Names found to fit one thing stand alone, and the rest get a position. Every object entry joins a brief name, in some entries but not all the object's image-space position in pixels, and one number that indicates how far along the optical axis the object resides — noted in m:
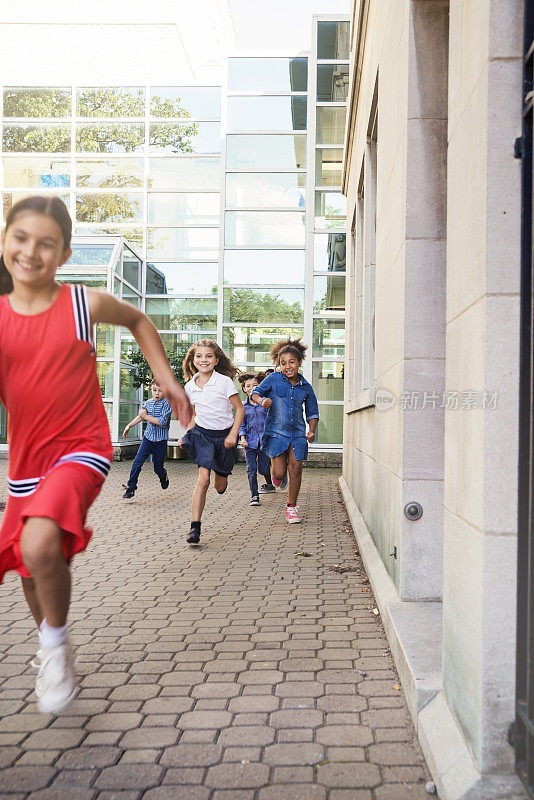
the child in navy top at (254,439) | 11.52
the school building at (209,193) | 19.25
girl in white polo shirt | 7.81
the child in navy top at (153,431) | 11.40
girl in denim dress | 9.09
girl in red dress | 2.90
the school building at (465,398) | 2.29
